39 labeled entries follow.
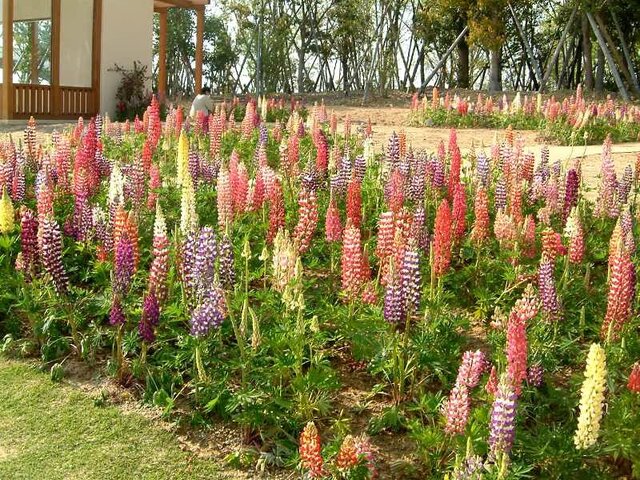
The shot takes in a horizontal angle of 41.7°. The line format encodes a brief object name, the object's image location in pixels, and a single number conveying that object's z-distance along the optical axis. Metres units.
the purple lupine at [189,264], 4.37
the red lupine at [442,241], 4.54
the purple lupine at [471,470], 2.87
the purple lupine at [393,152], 7.07
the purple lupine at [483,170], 6.61
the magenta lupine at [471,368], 3.45
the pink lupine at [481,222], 5.30
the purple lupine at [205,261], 4.19
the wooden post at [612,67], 24.23
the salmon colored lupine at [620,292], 4.06
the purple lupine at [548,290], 4.24
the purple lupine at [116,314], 4.11
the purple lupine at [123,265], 4.26
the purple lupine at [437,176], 6.84
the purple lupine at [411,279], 3.96
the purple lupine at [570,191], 6.27
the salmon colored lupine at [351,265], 4.38
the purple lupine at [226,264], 4.39
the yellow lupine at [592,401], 2.97
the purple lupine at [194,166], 6.74
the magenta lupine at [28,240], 4.93
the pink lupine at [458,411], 3.29
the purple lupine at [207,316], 3.94
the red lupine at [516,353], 3.29
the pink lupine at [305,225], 5.25
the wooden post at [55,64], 18.09
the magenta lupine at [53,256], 4.69
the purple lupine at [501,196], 6.22
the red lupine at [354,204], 5.32
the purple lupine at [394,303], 3.87
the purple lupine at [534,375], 3.80
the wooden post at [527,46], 27.68
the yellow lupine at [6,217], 5.28
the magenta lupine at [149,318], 4.10
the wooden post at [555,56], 25.22
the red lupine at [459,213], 5.34
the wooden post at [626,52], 26.41
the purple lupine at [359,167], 6.76
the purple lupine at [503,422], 3.04
